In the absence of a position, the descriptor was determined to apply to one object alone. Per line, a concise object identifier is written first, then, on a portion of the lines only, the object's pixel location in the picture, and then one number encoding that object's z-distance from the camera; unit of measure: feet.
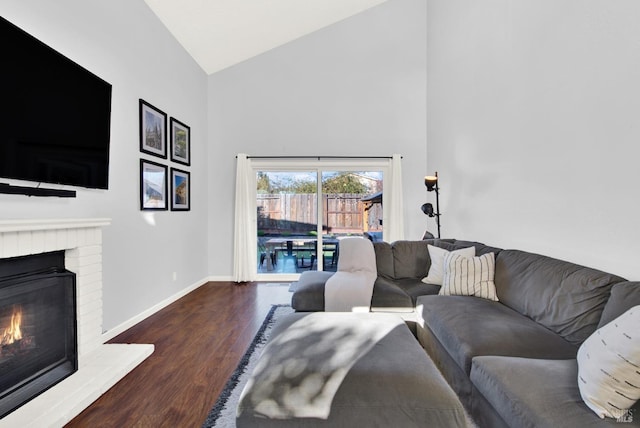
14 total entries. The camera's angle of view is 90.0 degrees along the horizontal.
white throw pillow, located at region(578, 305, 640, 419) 3.79
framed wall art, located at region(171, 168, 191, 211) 13.56
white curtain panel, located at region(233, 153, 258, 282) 16.81
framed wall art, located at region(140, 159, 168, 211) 11.21
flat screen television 6.04
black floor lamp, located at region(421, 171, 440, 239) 13.94
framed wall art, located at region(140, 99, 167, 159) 11.22
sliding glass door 17.56
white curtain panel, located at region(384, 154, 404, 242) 16.81
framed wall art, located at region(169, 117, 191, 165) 13.52
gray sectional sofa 4.18
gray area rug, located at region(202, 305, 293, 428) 5.79
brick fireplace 5.75
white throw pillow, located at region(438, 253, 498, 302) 8.68
